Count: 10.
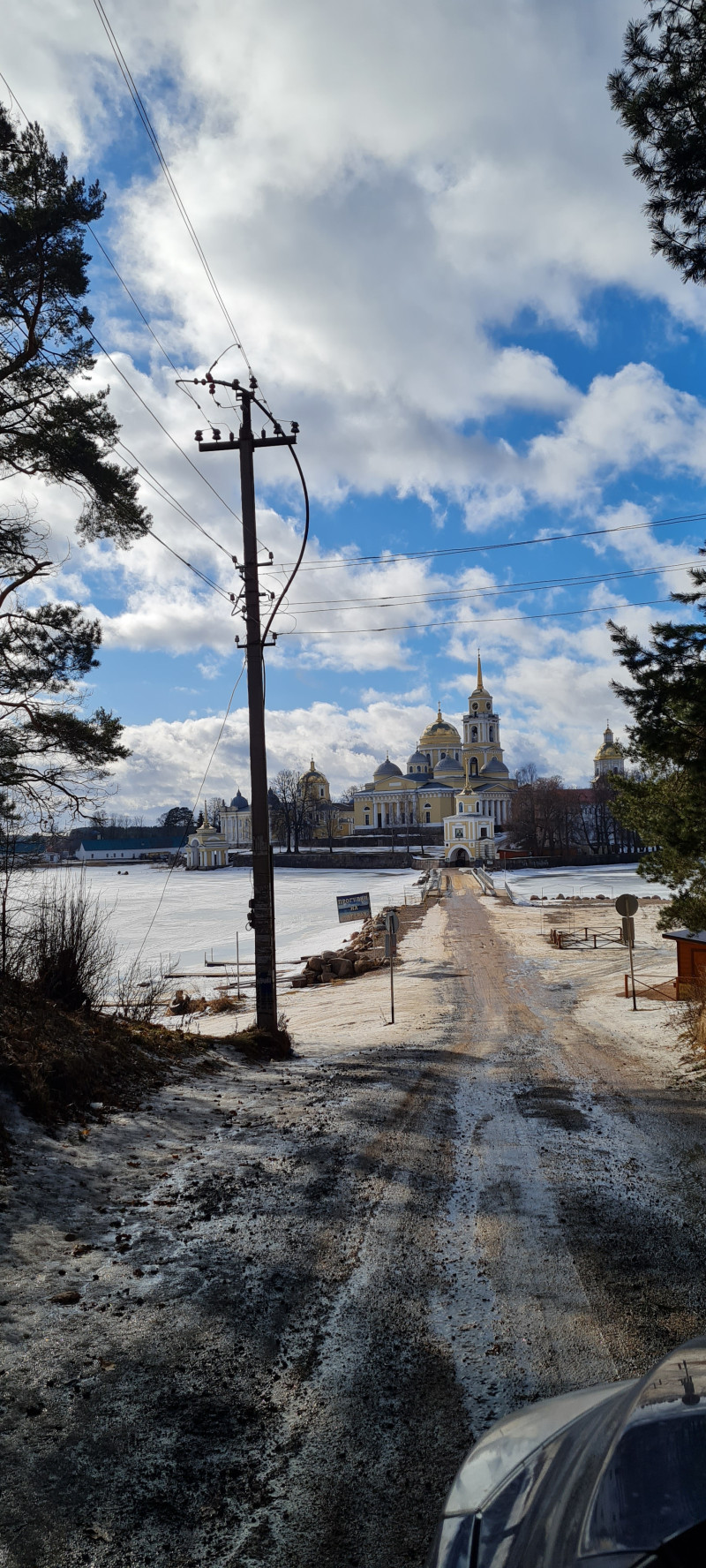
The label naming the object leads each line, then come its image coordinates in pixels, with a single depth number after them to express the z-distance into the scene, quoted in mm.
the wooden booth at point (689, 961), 16281
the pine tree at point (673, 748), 8367
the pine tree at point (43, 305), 9789
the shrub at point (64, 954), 9500
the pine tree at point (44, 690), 10203
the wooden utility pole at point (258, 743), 12328
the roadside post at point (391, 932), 18094
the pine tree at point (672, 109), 7461
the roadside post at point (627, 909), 17609
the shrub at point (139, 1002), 11578
